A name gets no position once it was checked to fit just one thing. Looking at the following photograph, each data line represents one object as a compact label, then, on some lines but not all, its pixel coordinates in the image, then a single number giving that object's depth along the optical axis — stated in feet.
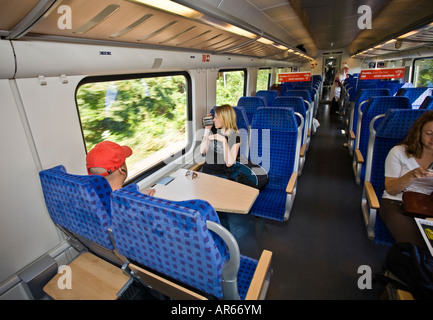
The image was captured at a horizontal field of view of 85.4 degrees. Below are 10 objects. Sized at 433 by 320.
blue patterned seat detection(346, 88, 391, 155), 16.57
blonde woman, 9.08
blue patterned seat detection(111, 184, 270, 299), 3.36
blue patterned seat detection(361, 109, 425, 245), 7.22
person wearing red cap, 5.83
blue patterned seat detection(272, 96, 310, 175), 12.92
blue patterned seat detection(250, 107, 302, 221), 9.53
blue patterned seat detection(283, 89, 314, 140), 18.14
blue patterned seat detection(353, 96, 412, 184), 11.88
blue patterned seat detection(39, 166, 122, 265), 4.79
